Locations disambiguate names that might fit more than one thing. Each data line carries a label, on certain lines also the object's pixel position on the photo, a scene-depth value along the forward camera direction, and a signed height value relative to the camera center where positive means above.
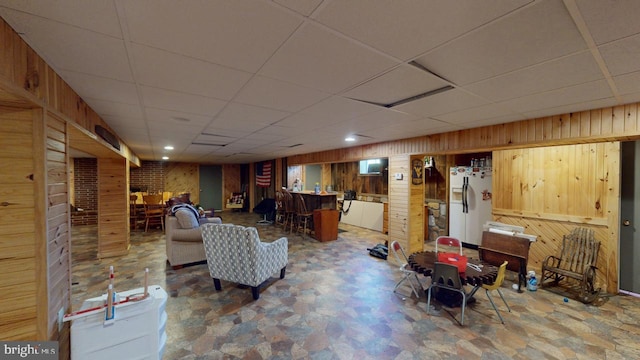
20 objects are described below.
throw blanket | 4.38 -0.55
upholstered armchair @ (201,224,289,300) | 2.97 -1.01
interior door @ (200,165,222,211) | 10.83 -0.38
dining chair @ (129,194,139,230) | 7.15 -1.04
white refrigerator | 5.21 -0.57
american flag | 9.29 +0.13
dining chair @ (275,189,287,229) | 7.14 -0.99
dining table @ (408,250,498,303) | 2.60 -1.10
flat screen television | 7.69 +0.36
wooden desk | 3.40 -1.13
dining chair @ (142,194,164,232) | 6.92 -0.89
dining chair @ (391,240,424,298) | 3.16 -1.25
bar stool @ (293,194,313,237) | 6.31 -0.95
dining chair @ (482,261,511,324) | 2.56 -1.14
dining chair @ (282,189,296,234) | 6.69 -0.87
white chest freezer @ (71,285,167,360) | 1.61 -1.09
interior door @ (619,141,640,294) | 3.18 -0.55
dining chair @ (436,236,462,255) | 3.54 -0.99
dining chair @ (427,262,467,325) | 2.55 -1.11
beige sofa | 4.04 -1.14
